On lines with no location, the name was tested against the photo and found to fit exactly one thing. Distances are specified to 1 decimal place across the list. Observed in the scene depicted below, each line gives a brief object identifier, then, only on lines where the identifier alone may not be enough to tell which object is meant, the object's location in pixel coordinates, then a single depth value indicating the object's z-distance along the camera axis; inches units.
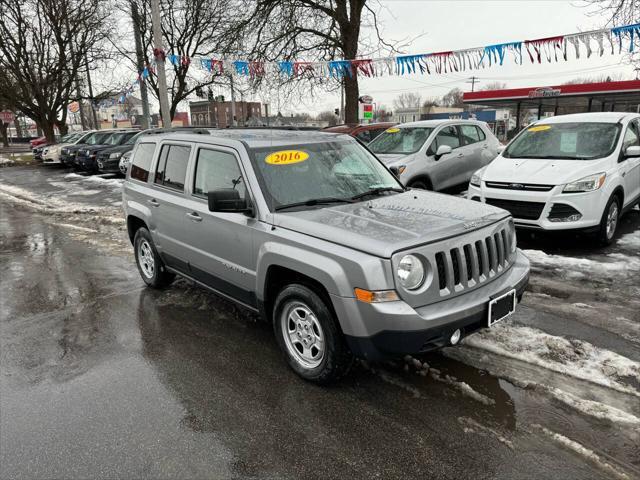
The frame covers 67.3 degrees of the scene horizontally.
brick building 2825.3
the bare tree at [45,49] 1067.3
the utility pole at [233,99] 1051.8
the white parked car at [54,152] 926.7
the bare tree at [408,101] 5216.5
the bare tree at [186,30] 989.2
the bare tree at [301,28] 685.9
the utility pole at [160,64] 519.8
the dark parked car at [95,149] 765.9
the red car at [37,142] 1479.7
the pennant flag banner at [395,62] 410.3
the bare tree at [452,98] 4587.6
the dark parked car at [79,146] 848.0
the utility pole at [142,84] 796.0
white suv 249.6
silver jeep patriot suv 119.3
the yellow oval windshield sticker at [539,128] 313.3
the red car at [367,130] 504.1
